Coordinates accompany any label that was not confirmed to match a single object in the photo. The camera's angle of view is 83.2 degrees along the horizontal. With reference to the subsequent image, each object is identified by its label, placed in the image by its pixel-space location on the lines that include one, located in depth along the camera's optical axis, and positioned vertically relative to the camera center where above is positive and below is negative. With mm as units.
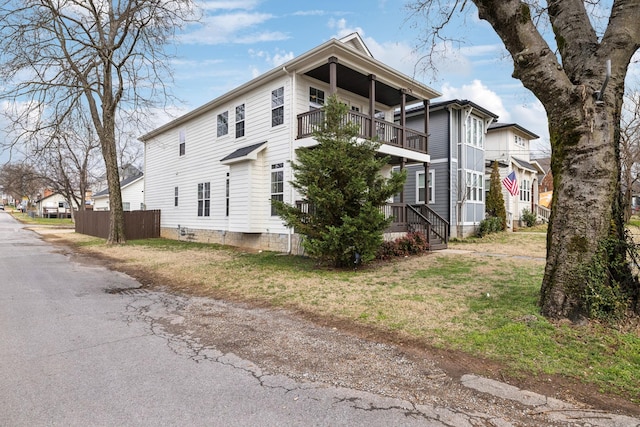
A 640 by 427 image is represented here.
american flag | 18891 +1682
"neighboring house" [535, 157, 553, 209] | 41444 +4353
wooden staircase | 13508 -460
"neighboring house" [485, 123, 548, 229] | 22828 +3818
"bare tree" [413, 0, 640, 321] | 4719 +1000
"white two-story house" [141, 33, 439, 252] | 12195 +3144
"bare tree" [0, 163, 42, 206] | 39500 +4332
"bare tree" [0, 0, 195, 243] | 14118 +6457
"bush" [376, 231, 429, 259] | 11453 -1068
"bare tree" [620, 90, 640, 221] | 27000 +5833
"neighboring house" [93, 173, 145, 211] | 35188 +2124
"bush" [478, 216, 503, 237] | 18192 -562
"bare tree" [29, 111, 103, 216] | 38406 +4829
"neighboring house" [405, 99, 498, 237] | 17391 +2395
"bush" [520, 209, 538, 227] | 24328 -202
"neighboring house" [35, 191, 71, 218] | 70812 +1351
